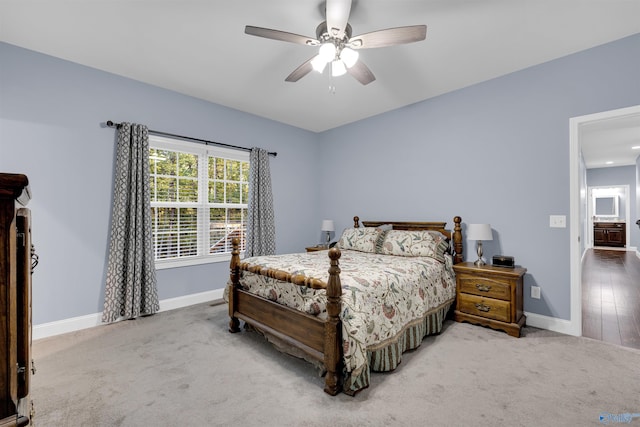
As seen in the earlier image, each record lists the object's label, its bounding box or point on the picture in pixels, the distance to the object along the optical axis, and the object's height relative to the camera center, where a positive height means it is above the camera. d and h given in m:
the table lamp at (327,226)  4.97 -0.15
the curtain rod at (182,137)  3.26 +1.03
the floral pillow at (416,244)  3.32 -0.32
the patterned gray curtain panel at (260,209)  4.43 +0.12
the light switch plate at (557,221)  2.96 -0.05
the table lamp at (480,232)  3.16 -0.17
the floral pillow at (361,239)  3.79 -0.30
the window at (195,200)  3.70 +0.24
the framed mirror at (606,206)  10.16 +0.36
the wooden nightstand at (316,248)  4.61 -0.50
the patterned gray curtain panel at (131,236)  3.20 -0.21
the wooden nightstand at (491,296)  2.88 -0.82
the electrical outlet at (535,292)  3.12 -0.80
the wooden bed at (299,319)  1.99 -0.82
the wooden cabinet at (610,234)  9.15 -0.56
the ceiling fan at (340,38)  2.01 +1.29
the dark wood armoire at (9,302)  0.78 -0.23
